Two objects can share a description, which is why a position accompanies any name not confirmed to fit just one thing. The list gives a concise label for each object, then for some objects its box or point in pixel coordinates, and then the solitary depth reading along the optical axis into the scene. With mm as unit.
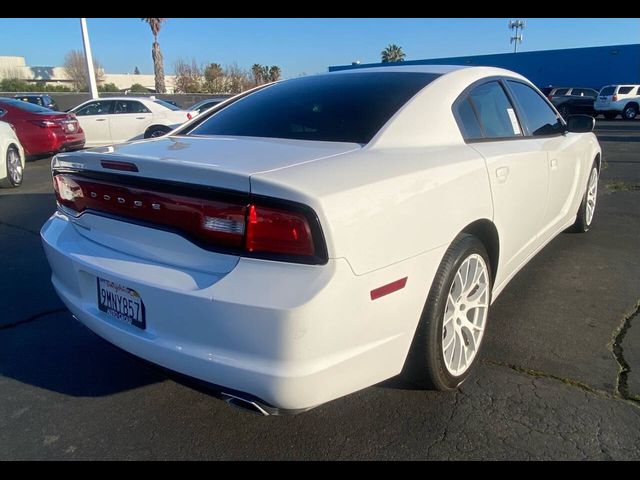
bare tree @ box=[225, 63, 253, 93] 52244
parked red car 10562
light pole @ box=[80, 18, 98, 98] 18828
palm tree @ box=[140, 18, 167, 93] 33406
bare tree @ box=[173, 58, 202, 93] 52031
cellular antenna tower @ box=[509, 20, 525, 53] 62981
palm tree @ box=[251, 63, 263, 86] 59969
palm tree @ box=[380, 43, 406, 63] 64062
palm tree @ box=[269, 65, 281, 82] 59369
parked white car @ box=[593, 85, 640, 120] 24172
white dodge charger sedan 1749
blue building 31812
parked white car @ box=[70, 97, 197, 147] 12688
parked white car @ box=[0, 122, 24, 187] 7720
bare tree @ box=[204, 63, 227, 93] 52072
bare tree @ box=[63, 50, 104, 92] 58812
